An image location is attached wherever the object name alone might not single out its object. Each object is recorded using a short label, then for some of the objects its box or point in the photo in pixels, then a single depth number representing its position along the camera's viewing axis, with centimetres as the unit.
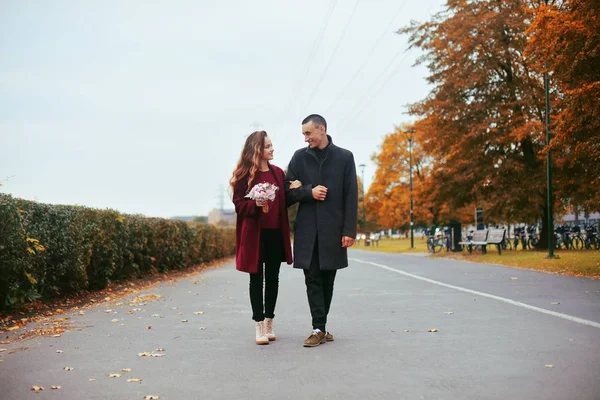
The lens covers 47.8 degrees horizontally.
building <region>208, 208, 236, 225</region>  15100
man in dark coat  618
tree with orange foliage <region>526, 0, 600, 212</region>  1420
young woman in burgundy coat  621
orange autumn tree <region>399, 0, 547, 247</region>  2570
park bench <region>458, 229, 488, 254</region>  2648
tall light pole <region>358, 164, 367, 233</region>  7870
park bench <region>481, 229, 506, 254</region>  2542
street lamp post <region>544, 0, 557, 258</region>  2011
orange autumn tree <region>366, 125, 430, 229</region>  5725
